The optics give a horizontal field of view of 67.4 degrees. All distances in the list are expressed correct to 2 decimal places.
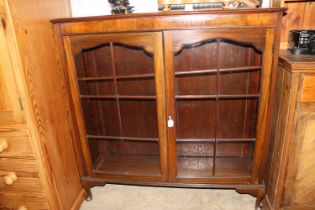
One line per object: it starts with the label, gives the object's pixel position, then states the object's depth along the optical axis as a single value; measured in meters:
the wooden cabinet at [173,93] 1.18
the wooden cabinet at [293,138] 1.14
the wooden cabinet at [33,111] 1.08
